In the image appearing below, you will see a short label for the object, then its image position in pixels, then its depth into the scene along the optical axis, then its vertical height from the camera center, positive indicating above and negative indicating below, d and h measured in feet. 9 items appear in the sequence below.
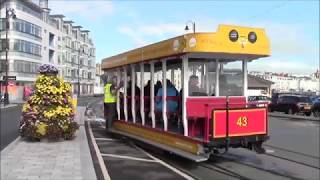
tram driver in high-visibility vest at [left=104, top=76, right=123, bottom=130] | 55.47 -0.24
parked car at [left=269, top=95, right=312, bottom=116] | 145.38 -1.98
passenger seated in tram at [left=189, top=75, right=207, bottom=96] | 38.12 +0.71
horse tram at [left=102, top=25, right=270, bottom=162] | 34.88 +0.28
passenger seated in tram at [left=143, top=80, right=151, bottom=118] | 45.39 -0.03
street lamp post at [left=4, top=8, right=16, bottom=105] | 169.07 +0.03
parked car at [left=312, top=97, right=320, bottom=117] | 143.55 -3.16
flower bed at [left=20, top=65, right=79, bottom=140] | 44.17 -1.12
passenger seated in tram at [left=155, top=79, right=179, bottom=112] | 39.49 -0.11
